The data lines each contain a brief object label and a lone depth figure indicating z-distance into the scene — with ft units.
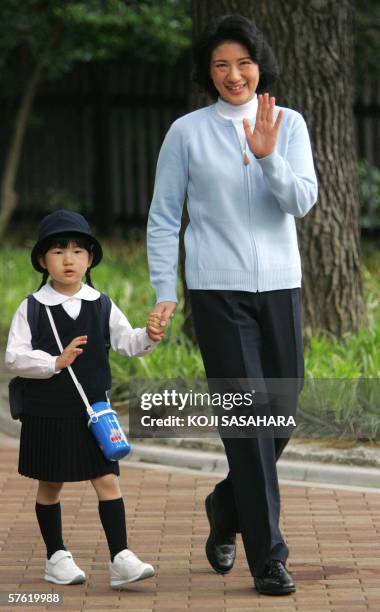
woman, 35.76
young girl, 36.68
